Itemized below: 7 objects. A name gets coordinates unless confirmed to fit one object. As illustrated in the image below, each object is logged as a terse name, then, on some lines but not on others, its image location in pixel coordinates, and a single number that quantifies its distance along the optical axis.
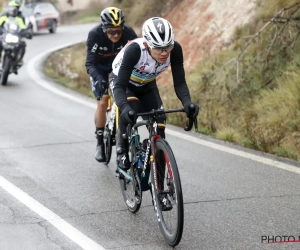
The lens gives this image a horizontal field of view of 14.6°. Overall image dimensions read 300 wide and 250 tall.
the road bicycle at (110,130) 13.43
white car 50.61
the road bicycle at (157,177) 9.36
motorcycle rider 26.60
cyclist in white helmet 9.98
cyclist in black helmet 13.67
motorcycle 25.82
